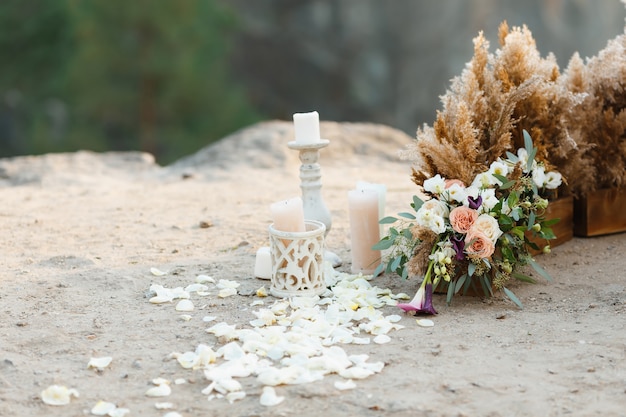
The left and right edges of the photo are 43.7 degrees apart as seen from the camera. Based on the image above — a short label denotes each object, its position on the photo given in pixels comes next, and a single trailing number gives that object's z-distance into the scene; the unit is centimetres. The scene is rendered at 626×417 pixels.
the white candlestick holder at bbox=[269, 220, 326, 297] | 274
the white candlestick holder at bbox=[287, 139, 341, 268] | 319
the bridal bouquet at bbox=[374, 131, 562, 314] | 261
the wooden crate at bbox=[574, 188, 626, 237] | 343
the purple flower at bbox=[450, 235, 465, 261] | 264
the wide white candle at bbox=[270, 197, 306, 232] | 279
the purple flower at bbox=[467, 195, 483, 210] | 266
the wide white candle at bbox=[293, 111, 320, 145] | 316
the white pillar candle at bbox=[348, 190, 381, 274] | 302
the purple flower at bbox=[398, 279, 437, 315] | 257
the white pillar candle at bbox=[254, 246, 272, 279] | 295
